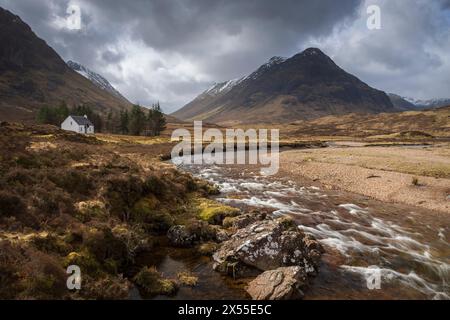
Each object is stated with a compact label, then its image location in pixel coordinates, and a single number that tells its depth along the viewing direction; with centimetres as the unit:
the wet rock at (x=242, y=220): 2147
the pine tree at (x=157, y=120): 14125
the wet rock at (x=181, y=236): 1909
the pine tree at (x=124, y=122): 13686
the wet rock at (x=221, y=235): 1961
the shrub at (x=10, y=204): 1633
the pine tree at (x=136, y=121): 13075
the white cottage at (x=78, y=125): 10788
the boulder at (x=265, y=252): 1605
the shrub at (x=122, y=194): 2100
